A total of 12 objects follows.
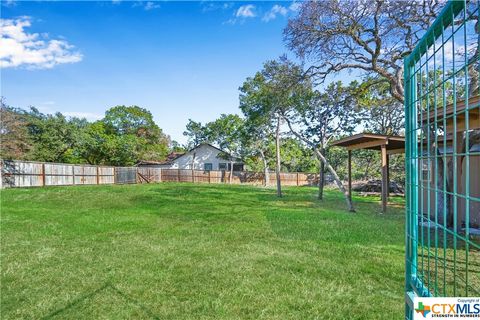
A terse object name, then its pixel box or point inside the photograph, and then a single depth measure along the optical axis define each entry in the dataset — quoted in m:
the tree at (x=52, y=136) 23.03
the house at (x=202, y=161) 28.58
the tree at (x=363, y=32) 7.47
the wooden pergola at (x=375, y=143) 8.42
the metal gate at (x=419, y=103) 1.15
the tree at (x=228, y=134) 25.77
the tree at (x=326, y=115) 11.80
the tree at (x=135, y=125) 31.38
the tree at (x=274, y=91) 10.09
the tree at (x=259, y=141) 19.66
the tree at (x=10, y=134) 15.13
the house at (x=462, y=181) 5.80
